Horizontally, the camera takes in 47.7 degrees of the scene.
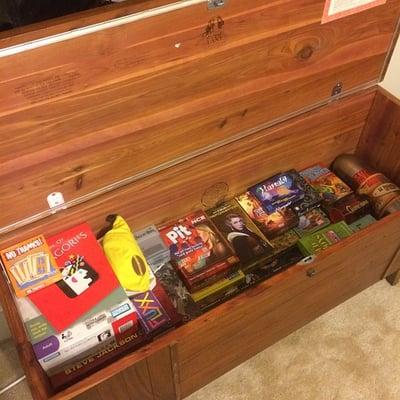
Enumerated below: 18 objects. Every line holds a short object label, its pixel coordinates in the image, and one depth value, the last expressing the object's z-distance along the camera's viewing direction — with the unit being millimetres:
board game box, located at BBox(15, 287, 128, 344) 932
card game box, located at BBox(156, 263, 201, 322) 1095
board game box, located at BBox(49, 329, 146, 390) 944
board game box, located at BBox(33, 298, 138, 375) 929
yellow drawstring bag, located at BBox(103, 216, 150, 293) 1047
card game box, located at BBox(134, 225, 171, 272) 1149
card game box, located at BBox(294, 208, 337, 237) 1279
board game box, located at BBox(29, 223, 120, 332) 960
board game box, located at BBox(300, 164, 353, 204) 1350
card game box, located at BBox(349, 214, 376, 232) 1305
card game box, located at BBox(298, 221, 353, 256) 1209
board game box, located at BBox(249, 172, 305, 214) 1297
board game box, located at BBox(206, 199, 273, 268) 1189
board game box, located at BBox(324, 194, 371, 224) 1313
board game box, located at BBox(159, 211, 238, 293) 1142
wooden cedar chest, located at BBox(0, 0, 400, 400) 813
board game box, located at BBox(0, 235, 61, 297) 958
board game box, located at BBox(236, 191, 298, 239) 1253
